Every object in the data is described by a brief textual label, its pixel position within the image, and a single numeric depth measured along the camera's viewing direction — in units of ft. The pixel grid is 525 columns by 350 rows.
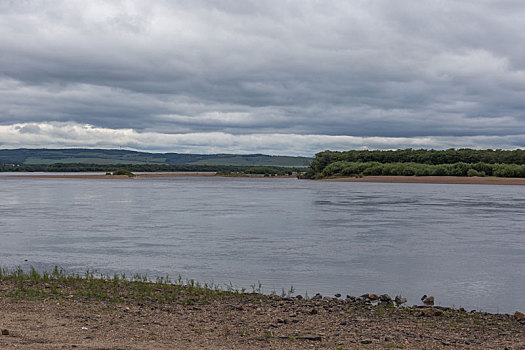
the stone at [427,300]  40.11
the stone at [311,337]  29.48
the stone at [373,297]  40.65
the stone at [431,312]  36.17
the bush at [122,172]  418.31
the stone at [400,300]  39.73
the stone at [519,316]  35.45
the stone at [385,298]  40.04
